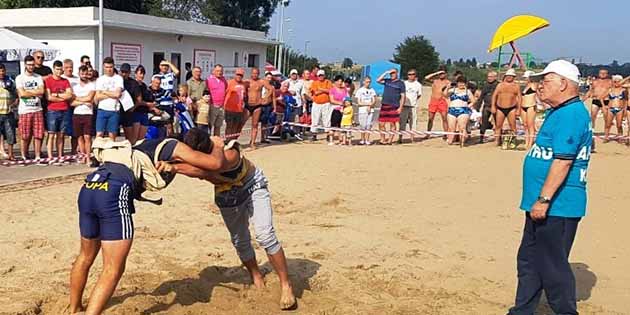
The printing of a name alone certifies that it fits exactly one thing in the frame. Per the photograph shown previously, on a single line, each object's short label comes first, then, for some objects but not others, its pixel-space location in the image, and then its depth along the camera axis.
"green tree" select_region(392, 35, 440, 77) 56.31
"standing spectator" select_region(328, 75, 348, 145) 15.30
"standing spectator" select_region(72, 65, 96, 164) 10.45
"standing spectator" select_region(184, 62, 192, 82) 25.43
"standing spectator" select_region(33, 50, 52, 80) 10.84
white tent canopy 15.98
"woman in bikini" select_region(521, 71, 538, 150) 14.52
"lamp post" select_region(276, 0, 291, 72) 40.84
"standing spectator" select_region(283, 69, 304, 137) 16.31
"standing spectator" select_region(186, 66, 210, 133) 12.95
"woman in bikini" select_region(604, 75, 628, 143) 15.67
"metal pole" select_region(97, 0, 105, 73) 20.32
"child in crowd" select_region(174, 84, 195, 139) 12.32
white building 22.08
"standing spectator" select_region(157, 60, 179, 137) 11.89
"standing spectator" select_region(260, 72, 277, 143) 14.17
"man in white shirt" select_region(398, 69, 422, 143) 15.43
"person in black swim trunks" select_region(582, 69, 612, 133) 15.80
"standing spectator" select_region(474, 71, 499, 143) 15.41
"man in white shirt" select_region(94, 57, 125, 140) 10.35
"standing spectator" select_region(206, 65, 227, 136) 13.27
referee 4.23
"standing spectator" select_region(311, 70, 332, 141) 15.26
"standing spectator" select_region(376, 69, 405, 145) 14.74
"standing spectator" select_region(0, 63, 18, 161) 10.12
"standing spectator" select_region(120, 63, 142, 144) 10.97
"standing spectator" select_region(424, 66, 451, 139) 15.95
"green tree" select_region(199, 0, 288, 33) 50.56
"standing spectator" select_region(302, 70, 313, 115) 16.56
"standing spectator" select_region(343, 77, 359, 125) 16.27
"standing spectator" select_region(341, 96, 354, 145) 15.17
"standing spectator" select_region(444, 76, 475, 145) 14.63
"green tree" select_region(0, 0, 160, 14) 32.56
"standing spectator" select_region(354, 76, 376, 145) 15.17
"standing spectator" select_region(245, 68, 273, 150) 13.91
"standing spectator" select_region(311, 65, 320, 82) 17.75
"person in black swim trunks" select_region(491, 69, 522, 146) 14.26
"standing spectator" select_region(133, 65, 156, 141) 11.15
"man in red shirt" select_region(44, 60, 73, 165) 10.39
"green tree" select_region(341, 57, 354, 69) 88.12
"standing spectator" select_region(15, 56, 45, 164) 10.06
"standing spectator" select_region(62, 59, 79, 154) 10.66
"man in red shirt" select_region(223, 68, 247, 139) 13.33
